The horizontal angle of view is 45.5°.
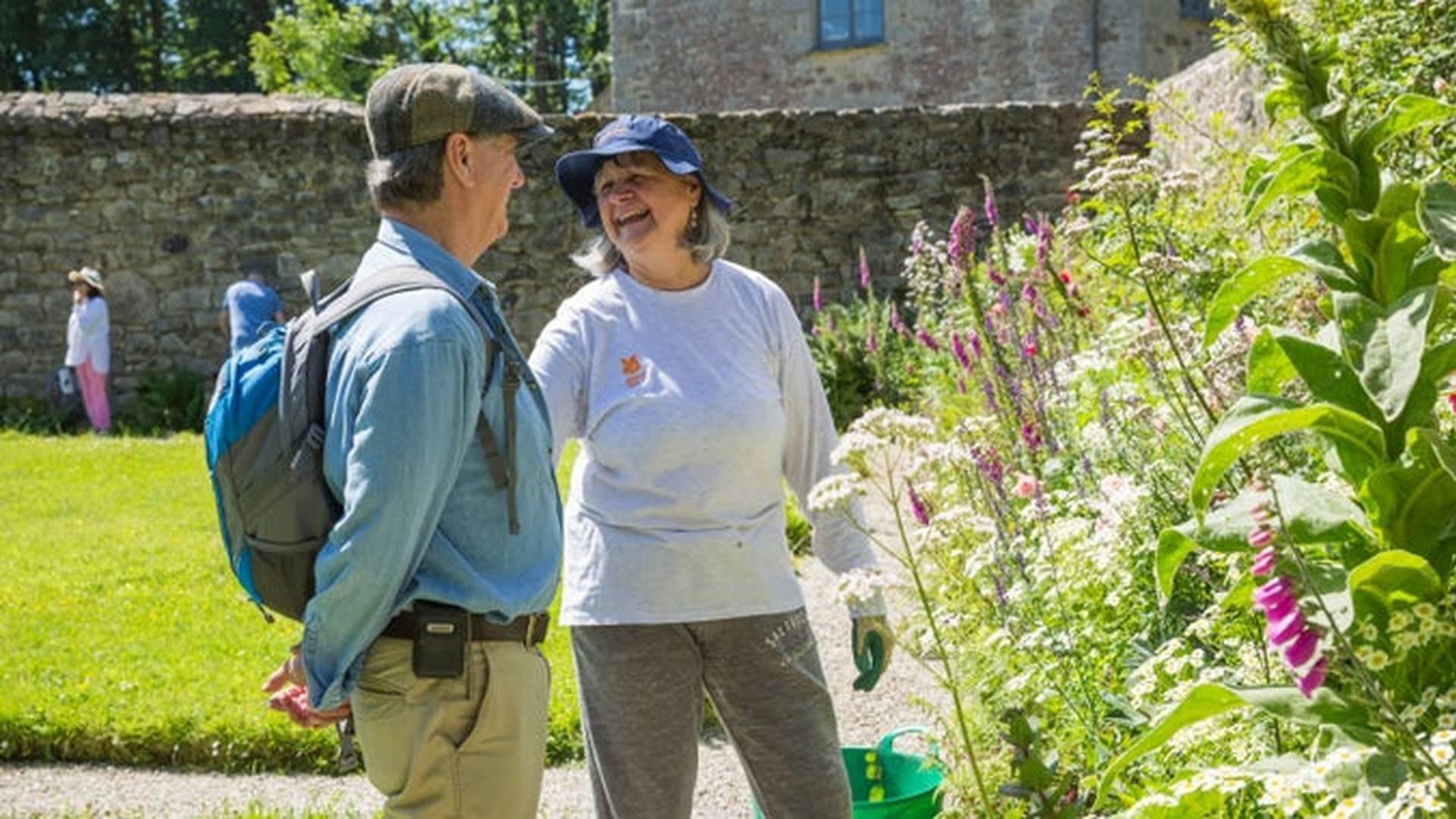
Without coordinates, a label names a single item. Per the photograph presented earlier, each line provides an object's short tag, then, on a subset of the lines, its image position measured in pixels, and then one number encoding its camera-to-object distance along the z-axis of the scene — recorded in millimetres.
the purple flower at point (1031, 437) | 4930
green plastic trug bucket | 4129
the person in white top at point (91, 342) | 14688
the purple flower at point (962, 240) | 4852
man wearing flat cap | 2525
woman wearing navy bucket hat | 3307
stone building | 19000
